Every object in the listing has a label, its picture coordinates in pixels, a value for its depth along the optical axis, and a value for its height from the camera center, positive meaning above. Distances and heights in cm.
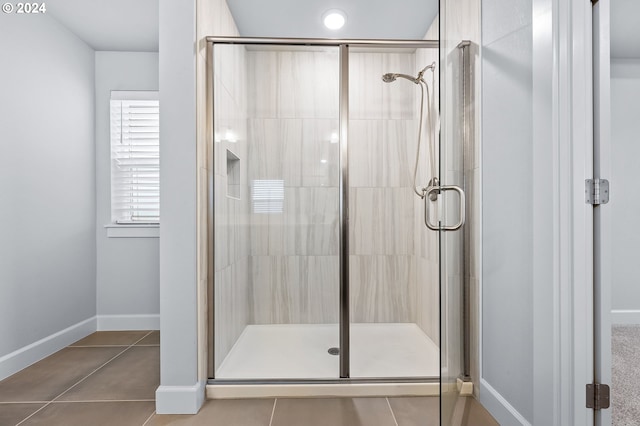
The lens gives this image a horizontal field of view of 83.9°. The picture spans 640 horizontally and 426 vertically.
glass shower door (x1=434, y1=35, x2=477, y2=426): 132 +2
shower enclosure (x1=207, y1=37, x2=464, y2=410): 204 +1
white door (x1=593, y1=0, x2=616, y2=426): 125 +14
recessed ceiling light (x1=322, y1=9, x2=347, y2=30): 254 +143
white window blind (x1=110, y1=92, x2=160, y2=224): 307 +48
